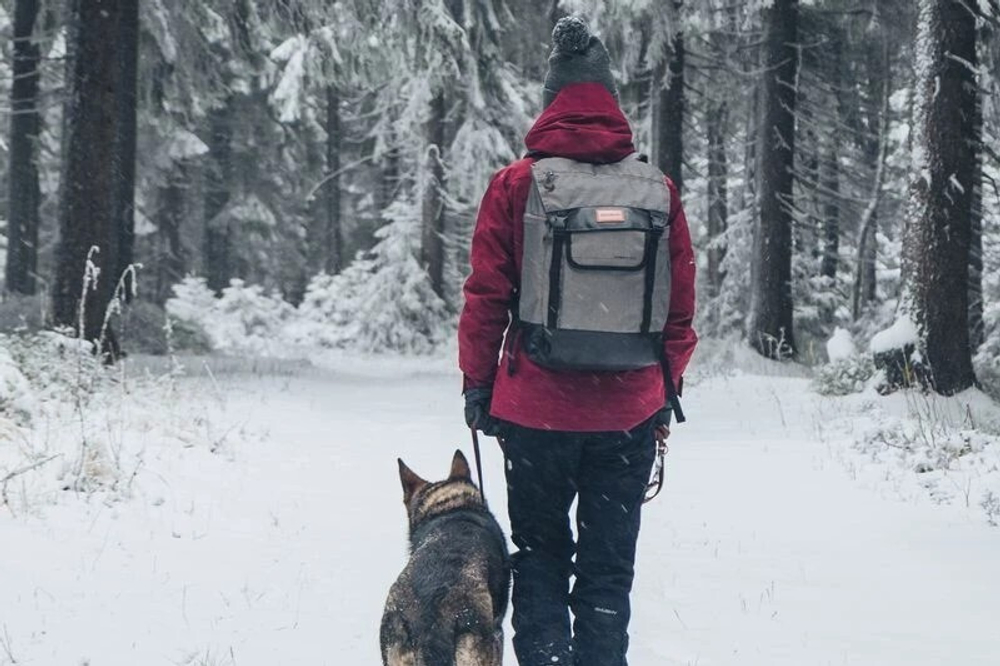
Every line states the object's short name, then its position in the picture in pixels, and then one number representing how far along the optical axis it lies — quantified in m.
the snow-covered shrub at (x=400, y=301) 22.11
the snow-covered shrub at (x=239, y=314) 23.62
